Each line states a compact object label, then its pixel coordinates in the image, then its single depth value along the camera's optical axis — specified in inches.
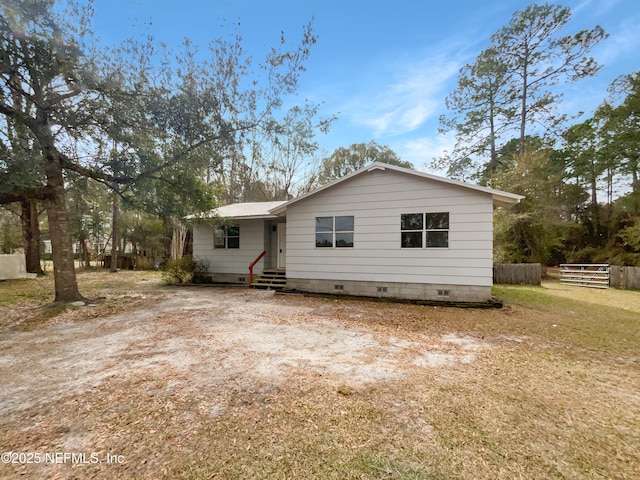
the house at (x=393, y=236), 311.6
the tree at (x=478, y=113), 770.8
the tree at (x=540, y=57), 676.7
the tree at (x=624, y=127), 642.2
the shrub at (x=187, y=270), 484.1
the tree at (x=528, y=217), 601.3
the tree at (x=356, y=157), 1058.7
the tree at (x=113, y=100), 235.0
